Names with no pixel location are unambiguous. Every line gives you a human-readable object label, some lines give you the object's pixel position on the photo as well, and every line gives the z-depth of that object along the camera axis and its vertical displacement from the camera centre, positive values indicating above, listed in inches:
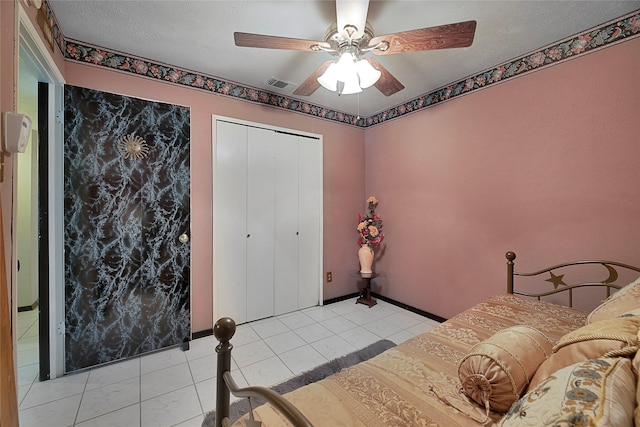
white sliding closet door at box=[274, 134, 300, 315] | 124.6 -6.2
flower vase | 136.9 -23.3
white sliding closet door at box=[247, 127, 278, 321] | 116.5 -3.6
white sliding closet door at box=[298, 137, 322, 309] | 131.6 -3.7
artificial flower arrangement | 137.8 -8.9
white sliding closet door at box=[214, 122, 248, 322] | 108.3 -3.0
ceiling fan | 55.8 +39.2
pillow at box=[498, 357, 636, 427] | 22.0 -16.6
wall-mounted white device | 42.3 +13.2
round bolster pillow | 36.2 -21.7
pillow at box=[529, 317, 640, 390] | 30.5 -15.9
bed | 24.7 -22.5
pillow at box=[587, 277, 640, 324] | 47.9 -17.0
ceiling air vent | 107.6 +53.4
